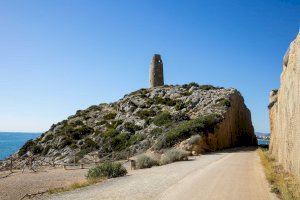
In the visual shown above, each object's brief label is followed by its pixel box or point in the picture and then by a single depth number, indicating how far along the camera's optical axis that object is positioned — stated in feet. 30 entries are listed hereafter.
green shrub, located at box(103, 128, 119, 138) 156.36
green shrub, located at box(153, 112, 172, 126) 151.33
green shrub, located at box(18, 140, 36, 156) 168.78
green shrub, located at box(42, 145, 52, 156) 159.45
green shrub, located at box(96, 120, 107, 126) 179.01
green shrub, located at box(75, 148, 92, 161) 139.21
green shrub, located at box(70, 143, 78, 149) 155.02
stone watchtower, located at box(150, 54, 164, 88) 227.40
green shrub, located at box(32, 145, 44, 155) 164.25
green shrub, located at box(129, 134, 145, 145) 141.88
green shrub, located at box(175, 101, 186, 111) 165.10
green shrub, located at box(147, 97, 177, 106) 176.84
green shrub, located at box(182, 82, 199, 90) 209.30
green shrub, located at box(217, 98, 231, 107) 152.55
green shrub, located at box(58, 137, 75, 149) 159.60
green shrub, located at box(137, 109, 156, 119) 168.31
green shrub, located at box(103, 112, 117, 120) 186.29
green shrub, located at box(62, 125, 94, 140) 166.50
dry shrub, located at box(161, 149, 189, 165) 94.77
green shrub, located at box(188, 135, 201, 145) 115.85
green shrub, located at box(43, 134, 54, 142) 175.81
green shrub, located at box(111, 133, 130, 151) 144.15
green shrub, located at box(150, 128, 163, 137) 140.50
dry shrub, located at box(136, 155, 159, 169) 89.61
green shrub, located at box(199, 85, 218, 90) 192.50
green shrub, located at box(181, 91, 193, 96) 184.65
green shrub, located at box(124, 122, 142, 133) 156.76
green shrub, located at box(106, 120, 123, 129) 168.59
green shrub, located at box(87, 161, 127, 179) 74.49
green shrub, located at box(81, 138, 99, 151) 151.63
